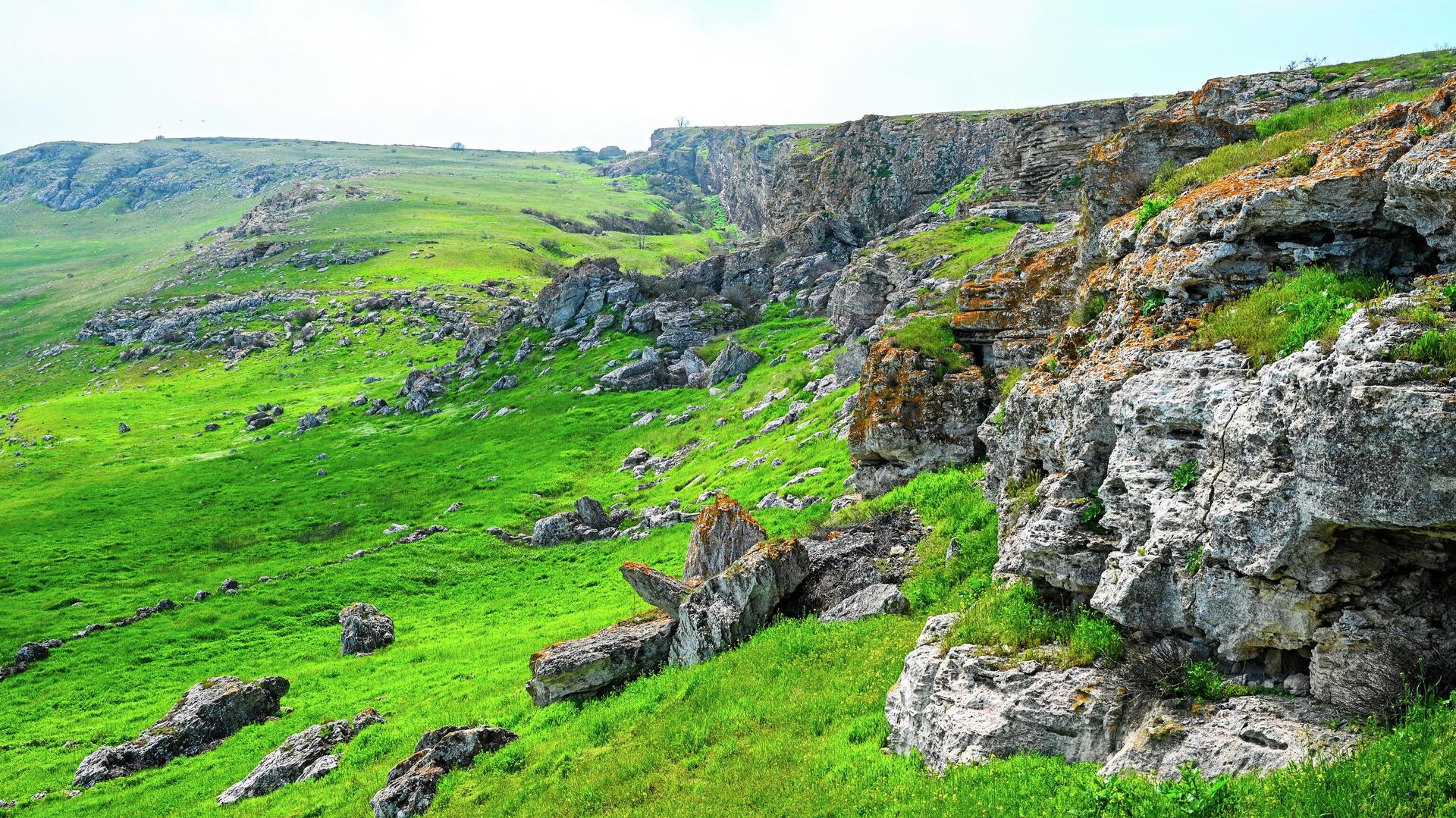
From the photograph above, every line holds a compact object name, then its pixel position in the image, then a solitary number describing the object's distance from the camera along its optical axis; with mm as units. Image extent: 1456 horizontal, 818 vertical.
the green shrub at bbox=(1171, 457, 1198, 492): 10562
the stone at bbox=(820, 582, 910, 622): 17844
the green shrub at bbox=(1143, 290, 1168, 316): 13516
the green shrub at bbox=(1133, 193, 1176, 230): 15533
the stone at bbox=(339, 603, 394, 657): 37188
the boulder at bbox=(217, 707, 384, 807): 23406
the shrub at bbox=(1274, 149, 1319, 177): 12969
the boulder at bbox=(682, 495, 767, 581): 24406
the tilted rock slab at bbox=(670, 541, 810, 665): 19266
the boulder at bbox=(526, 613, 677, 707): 19984
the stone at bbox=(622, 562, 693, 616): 21766
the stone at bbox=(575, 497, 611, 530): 49344
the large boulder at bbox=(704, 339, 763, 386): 73812
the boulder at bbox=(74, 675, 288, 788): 28266
